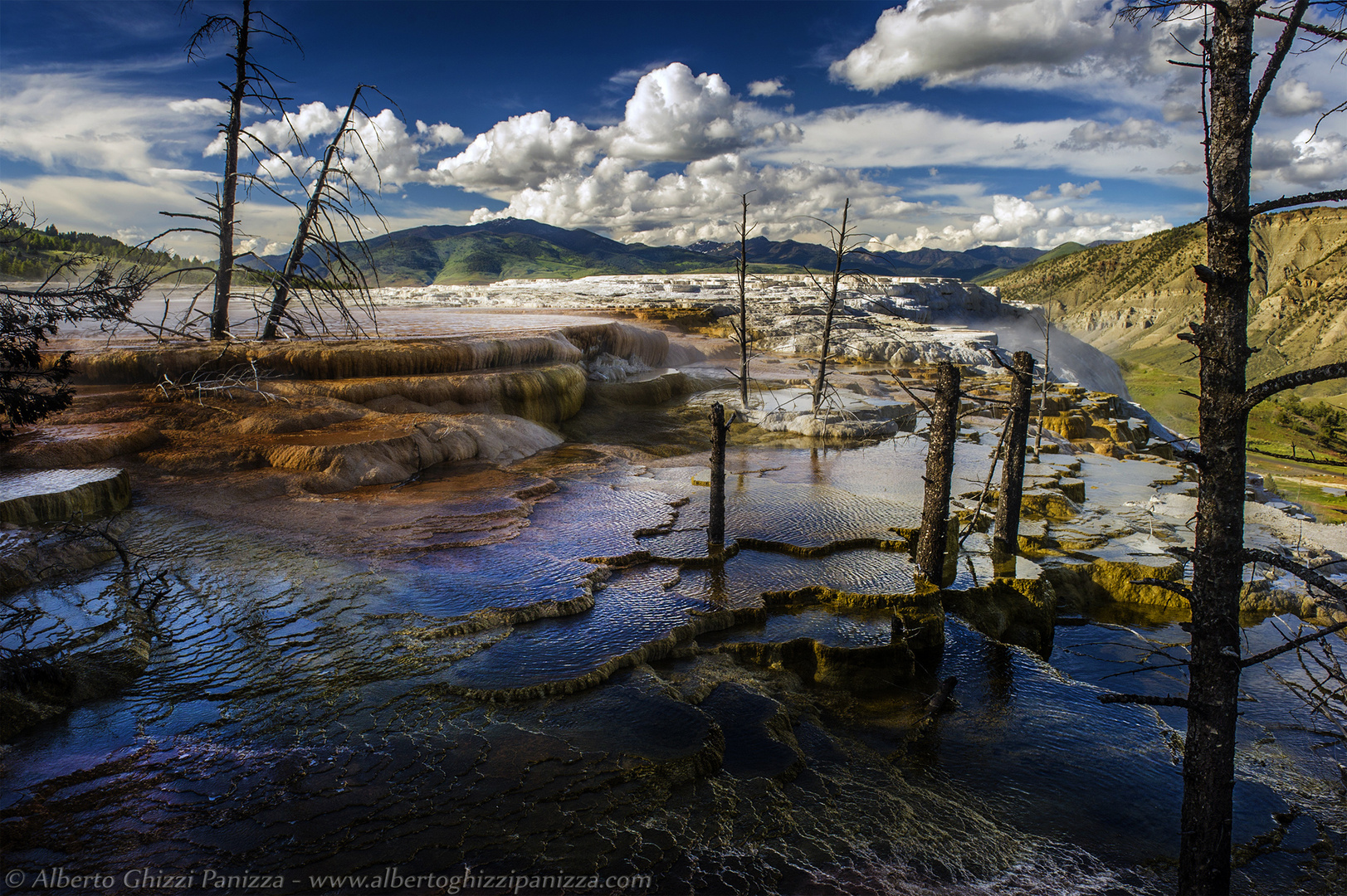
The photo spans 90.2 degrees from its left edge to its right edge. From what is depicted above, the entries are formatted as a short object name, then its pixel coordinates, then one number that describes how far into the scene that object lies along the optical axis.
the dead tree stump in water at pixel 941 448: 7.83
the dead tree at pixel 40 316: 5.64
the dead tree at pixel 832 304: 16.31
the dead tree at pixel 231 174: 11.70
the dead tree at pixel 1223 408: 3.30
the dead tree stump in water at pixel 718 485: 9.38
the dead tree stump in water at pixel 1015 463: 9.05
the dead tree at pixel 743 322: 18.42
